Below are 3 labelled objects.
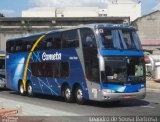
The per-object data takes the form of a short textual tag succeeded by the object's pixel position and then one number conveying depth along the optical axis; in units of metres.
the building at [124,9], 94.56
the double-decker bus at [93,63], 19.80
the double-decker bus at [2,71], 33.34
